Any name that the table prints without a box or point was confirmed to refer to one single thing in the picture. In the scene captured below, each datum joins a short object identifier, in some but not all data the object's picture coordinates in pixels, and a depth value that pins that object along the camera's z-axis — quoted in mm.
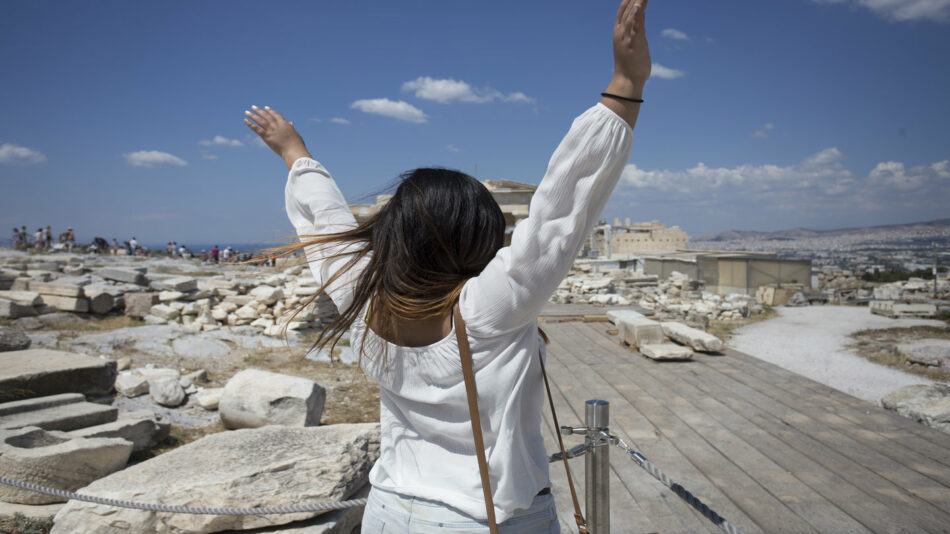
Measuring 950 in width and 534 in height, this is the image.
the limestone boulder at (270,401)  4941
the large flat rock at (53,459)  3479
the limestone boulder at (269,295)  11932
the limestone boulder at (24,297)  10164
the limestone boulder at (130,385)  6070
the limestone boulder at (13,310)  9766
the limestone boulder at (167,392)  6023
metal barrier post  1920
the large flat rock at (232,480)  2865
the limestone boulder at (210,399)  6035
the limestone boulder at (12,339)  6098
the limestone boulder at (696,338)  6062
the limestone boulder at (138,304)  11547
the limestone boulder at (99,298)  11094
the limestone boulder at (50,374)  4668
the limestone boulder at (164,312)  11297
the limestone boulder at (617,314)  7273
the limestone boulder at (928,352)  7805
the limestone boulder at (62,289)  10859
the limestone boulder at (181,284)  12547
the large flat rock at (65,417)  4232
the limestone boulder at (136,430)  4309
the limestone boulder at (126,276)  14117
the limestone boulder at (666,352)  5805
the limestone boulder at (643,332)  6172
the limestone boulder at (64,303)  10742
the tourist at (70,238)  29322
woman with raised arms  911
